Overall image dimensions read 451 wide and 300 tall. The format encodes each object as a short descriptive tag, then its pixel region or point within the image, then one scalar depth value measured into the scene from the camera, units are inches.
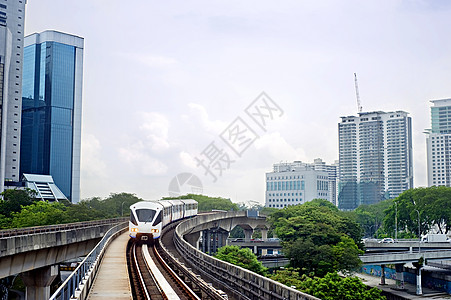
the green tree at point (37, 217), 2583.7
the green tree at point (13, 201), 3337.4
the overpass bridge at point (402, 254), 2728.8
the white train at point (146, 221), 1652.3
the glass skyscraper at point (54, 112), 6879.9
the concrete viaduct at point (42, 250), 1284.4
